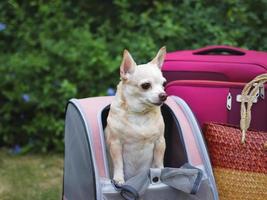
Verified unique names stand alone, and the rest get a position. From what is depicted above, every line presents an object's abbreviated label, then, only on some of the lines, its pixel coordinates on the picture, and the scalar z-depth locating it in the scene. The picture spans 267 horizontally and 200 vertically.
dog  2.39
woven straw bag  2.45
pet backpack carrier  2.35
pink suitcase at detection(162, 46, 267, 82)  2.54
